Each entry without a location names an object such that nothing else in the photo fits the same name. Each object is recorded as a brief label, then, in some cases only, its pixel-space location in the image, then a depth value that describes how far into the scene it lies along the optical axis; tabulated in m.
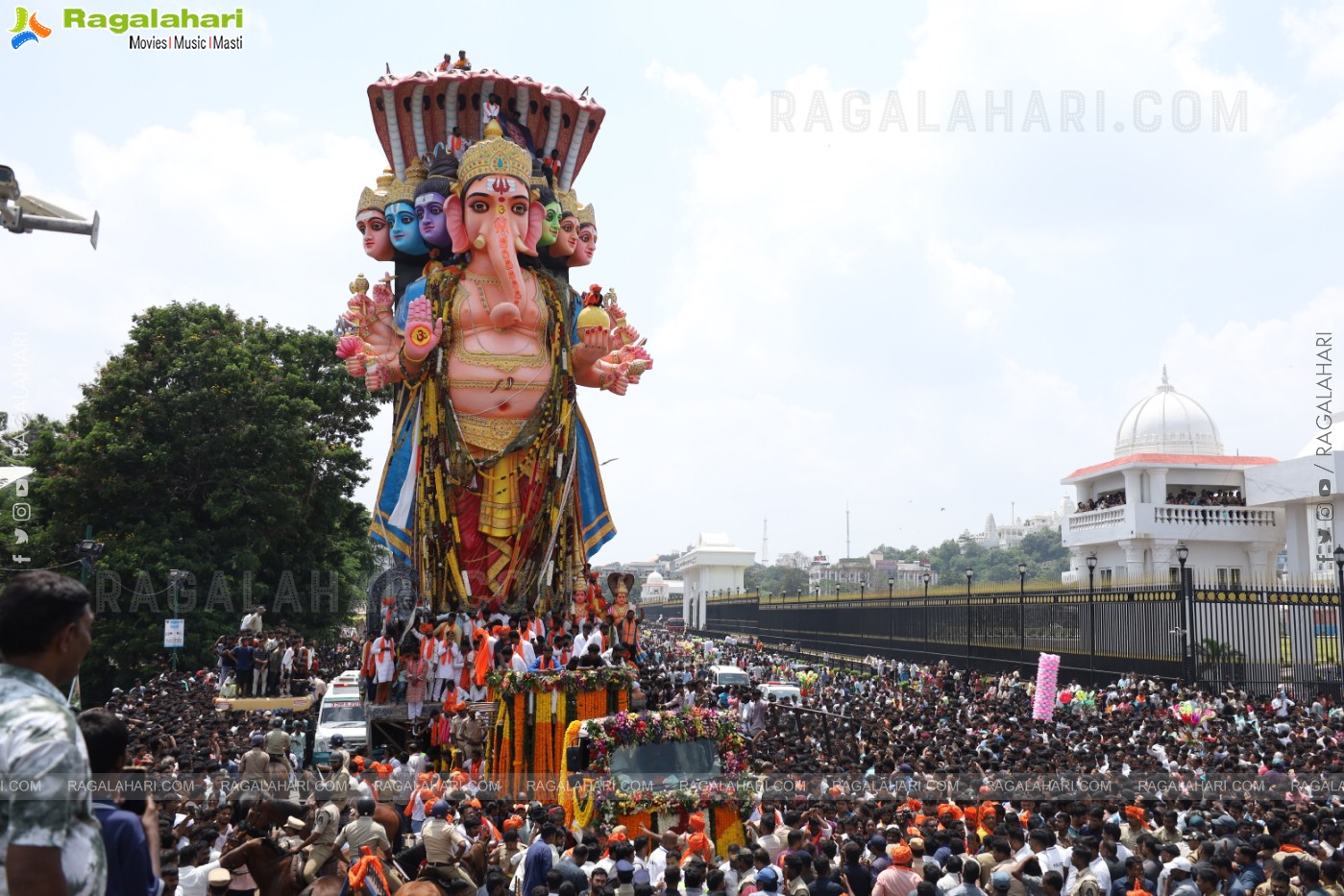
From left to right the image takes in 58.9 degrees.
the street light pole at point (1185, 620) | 25.34
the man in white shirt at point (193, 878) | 7.63
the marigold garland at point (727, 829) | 10.40
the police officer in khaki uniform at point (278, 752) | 11.08
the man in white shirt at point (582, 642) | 18.61
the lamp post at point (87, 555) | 23.81
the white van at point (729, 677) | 29.44
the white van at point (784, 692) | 25.51
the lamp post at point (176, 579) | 28.44
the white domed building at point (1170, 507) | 38.06
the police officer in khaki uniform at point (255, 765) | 10.69
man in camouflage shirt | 3.09
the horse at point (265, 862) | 7.37
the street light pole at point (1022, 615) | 32.56
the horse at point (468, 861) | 7.75
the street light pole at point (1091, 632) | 28.38
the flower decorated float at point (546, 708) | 14.80
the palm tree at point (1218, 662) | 25.33
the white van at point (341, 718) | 19.70
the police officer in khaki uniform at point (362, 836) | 8.14
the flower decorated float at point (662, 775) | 10.48
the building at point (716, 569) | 89.81
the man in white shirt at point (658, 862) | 8.84
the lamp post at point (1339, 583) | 23.31
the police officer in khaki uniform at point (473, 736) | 16.31
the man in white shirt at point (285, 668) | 24.45
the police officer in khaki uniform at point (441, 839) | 8.66
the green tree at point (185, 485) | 31.20
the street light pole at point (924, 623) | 41.27
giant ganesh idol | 23.89
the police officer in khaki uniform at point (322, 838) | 8.04
